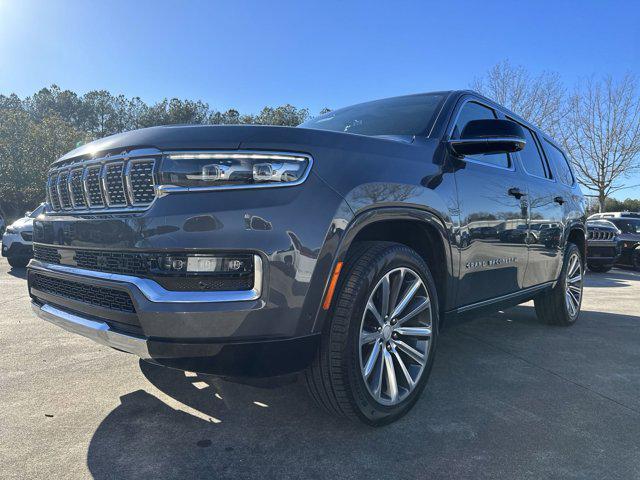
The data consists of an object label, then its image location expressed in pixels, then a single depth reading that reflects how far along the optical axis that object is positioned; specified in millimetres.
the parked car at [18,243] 8977
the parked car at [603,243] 10547
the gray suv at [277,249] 1827
